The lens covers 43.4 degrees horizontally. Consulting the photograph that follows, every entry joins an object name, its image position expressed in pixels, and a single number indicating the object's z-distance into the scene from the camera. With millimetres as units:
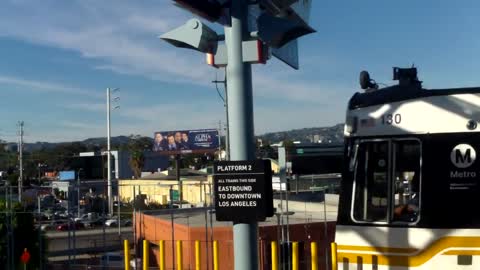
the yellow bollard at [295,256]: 9597
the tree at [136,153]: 92375
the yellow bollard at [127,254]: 9725
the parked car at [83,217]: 22316
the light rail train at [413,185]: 6941
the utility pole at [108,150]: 67888
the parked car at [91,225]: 28312
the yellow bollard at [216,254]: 10039
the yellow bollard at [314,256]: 9141
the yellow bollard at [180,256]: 10133
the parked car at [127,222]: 38950
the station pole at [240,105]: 6191
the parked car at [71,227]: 19869
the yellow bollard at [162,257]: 9992
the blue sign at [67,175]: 87938
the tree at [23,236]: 19984
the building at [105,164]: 98088
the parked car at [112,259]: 23594
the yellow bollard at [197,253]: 10444
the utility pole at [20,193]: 16016
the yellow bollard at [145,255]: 9562
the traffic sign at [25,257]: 12234
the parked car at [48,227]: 25494
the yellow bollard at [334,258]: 8141
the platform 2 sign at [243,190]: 5938
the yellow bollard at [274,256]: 10015
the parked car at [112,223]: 34125
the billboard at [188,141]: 97062
